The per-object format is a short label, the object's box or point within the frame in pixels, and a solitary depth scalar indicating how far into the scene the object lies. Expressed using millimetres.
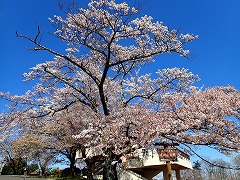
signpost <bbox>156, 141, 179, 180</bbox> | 6230
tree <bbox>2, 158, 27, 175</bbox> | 23467
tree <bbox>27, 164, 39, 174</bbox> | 23052
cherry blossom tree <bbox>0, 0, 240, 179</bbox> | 6119
